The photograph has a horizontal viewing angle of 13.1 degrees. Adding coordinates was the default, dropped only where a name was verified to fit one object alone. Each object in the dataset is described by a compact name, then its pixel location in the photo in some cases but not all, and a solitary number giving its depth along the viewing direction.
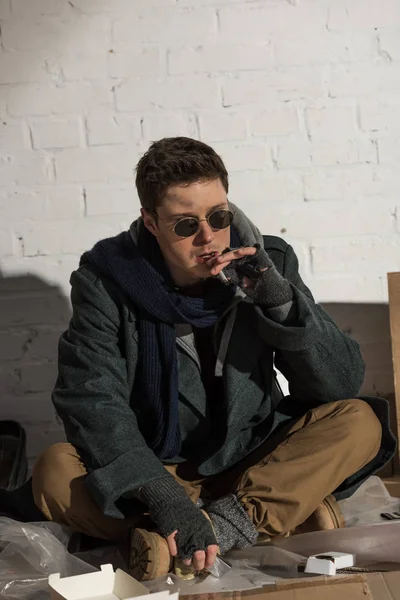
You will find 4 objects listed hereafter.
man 3.29
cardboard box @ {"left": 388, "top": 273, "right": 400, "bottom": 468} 3.72
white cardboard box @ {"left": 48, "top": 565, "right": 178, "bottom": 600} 3.04
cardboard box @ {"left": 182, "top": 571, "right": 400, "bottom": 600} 3.00
